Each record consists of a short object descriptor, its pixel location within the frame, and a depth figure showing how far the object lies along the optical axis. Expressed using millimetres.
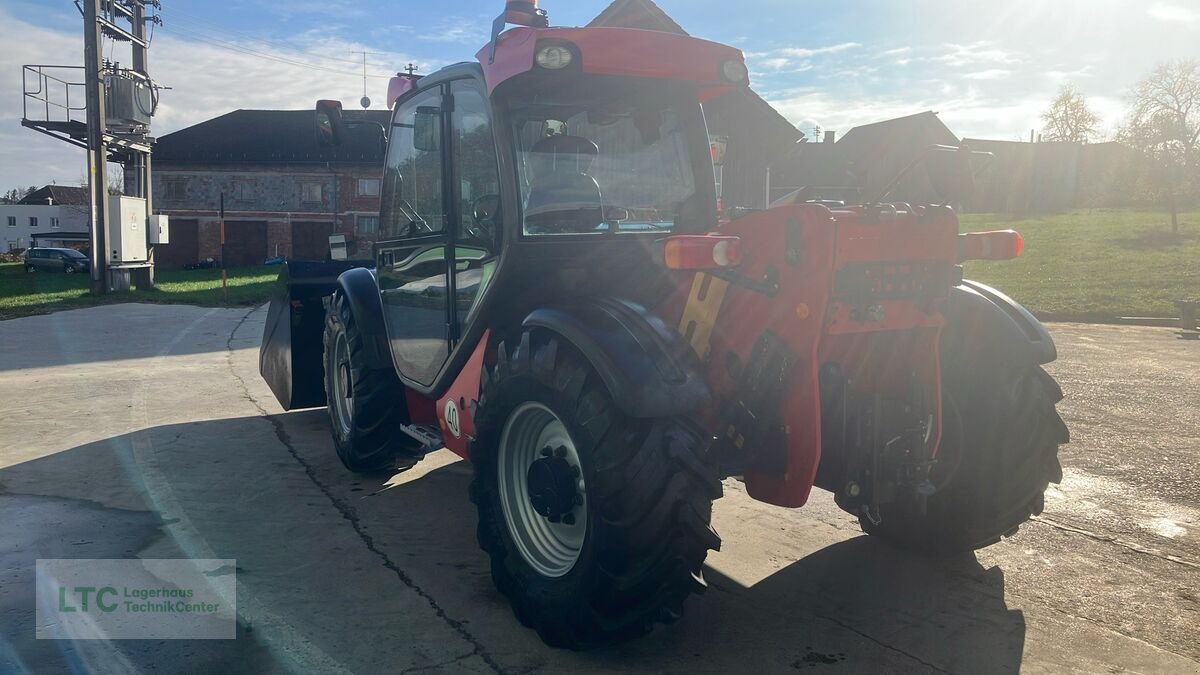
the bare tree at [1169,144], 37406
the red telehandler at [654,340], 3160
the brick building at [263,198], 47656
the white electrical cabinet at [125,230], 20719
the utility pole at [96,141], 20078
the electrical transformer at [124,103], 20797
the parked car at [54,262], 40688
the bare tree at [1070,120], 57469
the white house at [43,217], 76188
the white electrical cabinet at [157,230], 22625
